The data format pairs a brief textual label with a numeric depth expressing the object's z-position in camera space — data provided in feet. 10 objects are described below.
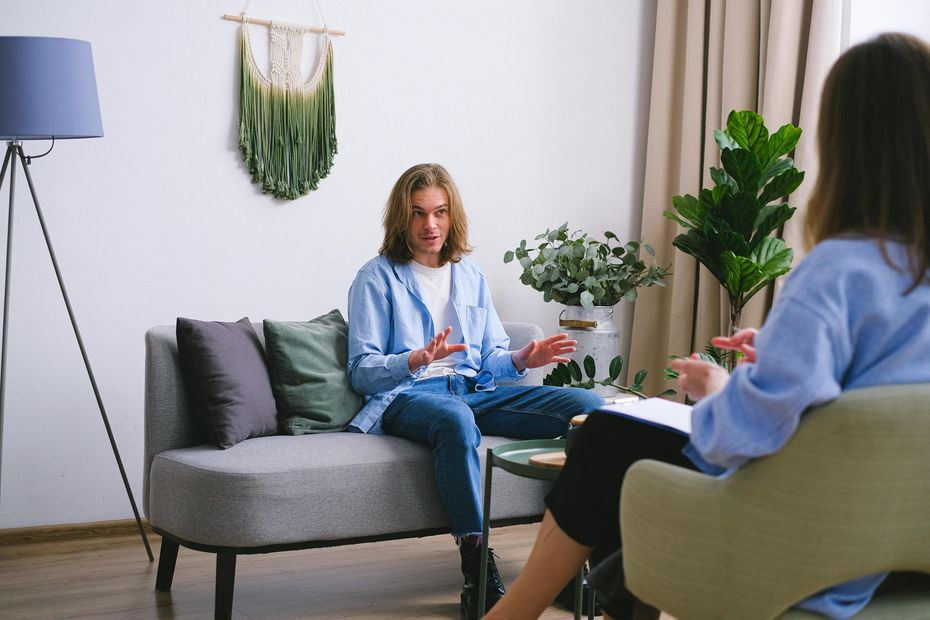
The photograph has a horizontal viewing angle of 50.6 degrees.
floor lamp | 8.61
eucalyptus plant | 12.05
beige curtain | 11.70
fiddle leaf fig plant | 10.67
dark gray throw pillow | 8.10
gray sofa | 7.38
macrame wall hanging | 11.14
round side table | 5.96
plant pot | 12.27
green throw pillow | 8.75
